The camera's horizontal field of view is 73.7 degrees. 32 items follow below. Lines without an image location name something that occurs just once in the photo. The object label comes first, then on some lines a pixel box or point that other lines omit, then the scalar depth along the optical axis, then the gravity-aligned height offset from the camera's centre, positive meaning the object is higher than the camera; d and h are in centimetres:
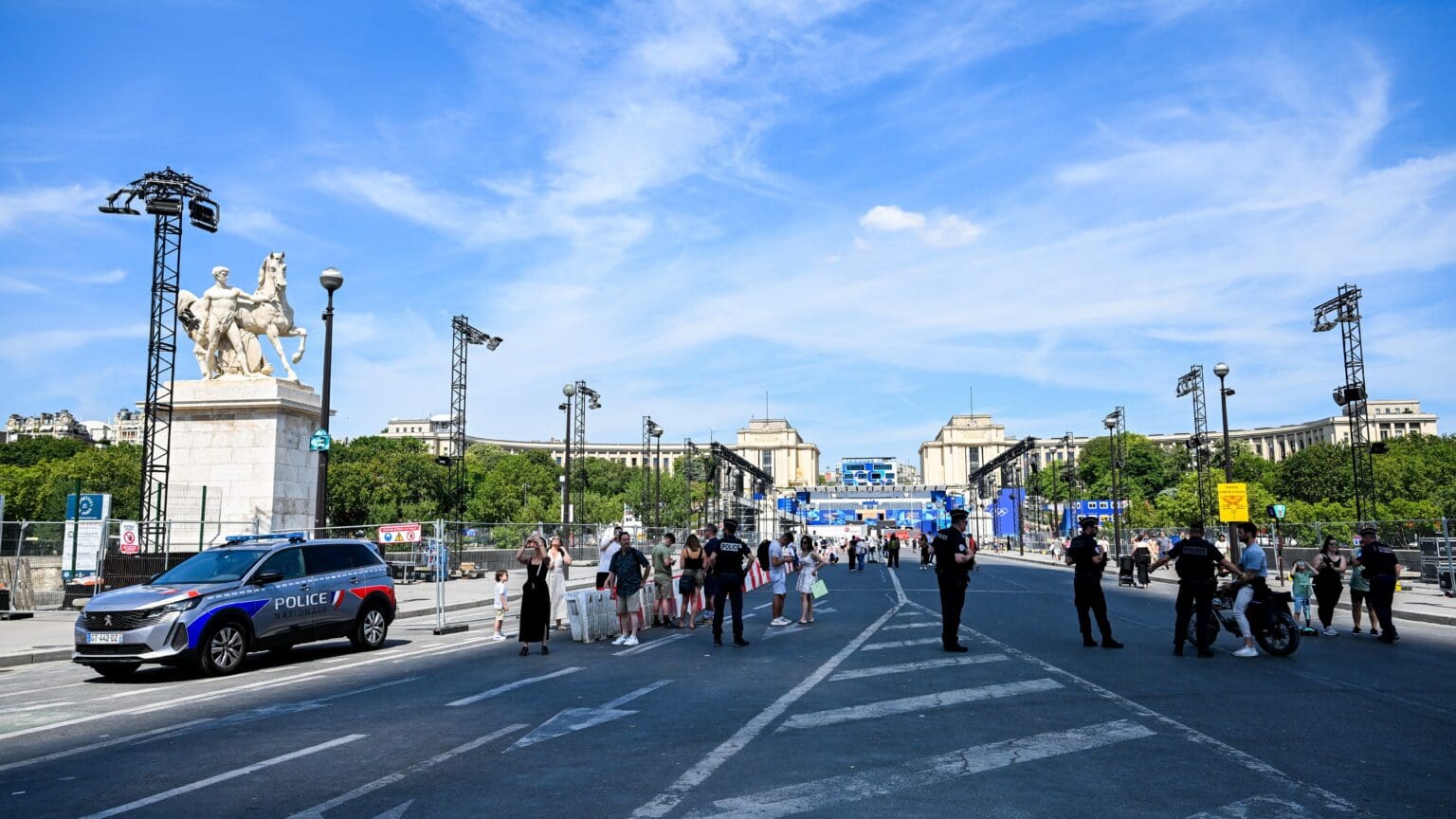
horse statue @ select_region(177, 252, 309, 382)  2555 +512
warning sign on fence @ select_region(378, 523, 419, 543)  3022 -60
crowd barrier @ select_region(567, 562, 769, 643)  1571 -168
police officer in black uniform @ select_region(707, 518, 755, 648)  1459 -88
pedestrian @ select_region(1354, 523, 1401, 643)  1510 -104
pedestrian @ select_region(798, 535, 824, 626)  1841 -113
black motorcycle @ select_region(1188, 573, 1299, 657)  1277 -157
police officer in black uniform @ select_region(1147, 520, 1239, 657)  1248 -81
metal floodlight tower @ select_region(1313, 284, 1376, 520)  3706 +609
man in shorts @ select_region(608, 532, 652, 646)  1495 -111
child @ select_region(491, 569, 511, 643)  1712 -159
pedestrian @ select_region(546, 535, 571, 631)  1692 -117
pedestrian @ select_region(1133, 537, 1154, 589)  3281 -173
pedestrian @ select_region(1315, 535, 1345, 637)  1576 -115
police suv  1180 -122
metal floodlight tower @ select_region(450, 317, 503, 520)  5316 +929
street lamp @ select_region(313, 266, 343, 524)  1998 +301
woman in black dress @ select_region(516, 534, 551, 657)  1388 -122
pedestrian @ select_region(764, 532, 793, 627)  1828 -123
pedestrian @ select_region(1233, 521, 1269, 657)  1285 -102
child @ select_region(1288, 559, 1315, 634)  1728 -137
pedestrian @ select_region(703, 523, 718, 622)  1493 -105
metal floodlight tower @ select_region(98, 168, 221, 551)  2592 +781
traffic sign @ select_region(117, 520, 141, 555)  2153 -50
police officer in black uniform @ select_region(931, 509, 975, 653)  1296 -90
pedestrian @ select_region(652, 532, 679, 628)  1755 -133
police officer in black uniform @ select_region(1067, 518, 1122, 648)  1314 -91
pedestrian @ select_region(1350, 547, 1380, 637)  1625 -137
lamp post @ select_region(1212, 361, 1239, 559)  3341 +389
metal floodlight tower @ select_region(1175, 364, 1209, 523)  4903 +591
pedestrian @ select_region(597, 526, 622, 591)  1713 -79
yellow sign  3278 +13
